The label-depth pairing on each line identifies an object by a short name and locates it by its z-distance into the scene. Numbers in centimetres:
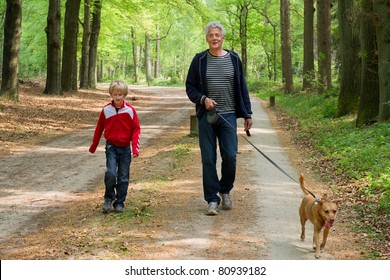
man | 1357
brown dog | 1055
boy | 1386
